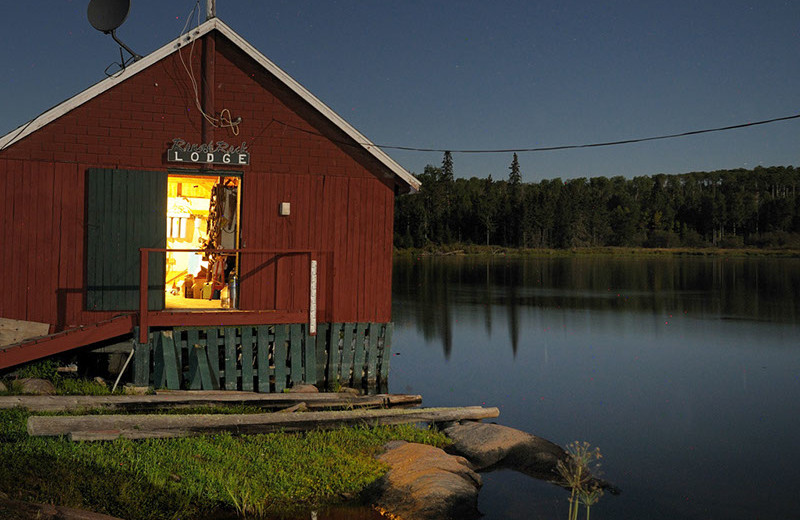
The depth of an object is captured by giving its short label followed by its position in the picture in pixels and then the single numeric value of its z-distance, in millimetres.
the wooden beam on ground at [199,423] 8422
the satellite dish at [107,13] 12727
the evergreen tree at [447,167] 118312
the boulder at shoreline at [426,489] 7820
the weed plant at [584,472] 9319
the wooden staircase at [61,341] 11148
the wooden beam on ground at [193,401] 9805
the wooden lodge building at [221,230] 12805
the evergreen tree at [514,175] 124875
